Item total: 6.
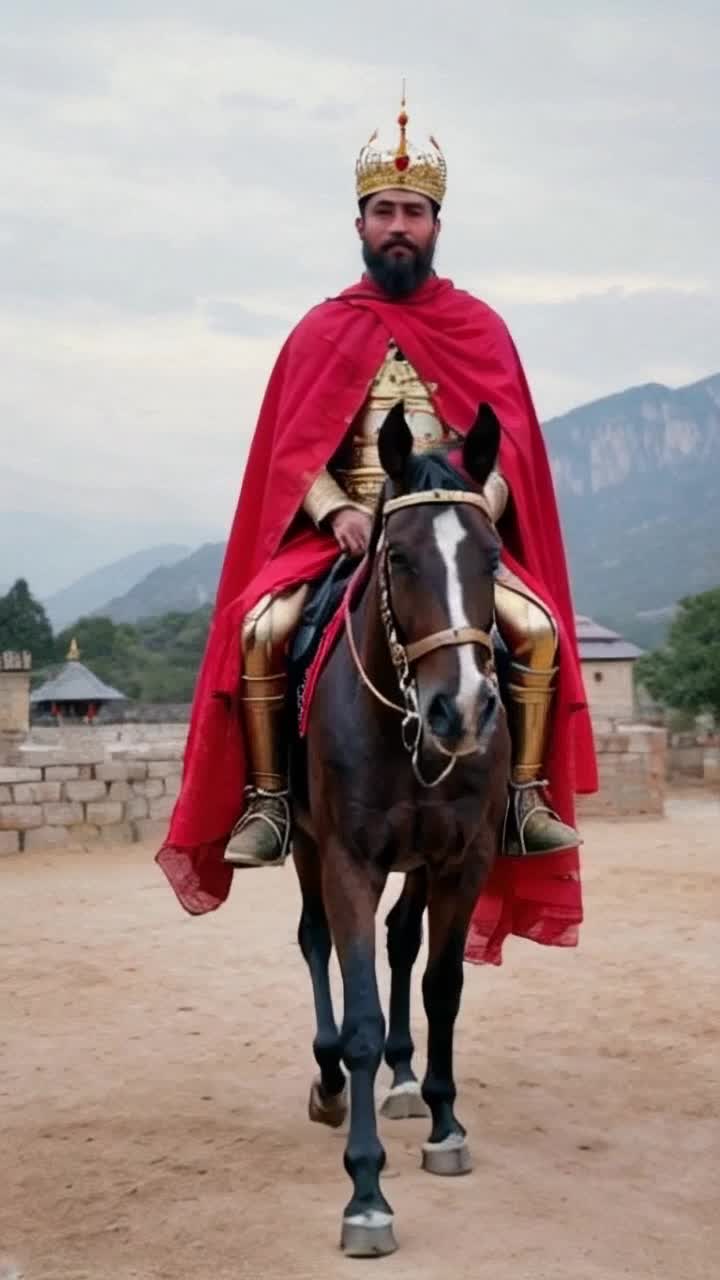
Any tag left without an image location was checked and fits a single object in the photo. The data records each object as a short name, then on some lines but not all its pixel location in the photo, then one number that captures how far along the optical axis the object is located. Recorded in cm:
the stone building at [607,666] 3409
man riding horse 459
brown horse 347
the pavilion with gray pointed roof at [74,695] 3762
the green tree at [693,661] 2975
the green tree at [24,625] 5375
